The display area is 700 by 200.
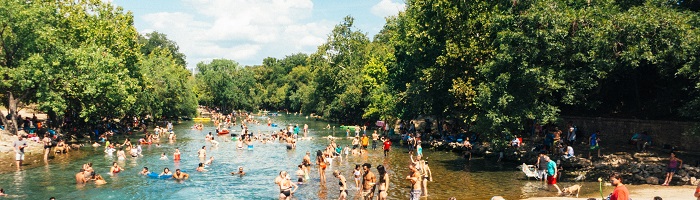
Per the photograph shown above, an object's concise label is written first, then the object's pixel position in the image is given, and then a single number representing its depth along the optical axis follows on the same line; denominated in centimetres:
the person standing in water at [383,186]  1831
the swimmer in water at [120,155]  3794
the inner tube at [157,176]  3050
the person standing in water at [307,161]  2913
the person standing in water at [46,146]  3588
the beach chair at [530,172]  2695
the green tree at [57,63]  3944
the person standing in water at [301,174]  2773
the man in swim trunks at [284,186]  2172
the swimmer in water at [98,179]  2800
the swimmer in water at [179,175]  3020
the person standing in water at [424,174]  2275
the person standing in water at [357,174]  2517
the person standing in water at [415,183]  1875
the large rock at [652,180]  2503
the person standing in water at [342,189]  2142
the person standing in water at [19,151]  3225
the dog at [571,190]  2220
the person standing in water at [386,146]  3959
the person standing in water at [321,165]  2780
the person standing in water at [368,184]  1853
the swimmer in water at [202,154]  3919
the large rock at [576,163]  3002
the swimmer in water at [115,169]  3156
